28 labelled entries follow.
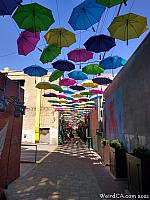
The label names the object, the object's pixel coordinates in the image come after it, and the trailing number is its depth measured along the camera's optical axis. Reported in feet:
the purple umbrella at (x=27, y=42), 15.55
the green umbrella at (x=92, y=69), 21.20
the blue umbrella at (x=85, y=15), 12.49
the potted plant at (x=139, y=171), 11.50
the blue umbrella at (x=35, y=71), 22.36
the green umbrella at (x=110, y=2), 11.05
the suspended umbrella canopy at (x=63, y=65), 19.33
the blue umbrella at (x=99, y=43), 15.32
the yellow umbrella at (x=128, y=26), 13.15
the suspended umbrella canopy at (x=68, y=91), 31.30
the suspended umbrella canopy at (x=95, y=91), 29.67
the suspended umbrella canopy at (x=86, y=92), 30.26
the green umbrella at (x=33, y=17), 12.11
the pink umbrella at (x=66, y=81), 26.32
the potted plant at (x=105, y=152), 24.70
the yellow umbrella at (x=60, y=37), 14.84
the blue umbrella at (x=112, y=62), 20.09
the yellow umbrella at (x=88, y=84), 27.23
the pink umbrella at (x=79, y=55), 18.35
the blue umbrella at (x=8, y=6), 11.63
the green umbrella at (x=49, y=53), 16.67
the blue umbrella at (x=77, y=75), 24.40
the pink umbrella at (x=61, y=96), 33.63
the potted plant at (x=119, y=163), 18.38
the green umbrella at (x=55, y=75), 23.30
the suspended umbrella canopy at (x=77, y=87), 28.15
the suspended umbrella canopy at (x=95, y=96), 34.58
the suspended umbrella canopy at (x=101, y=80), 23.97
